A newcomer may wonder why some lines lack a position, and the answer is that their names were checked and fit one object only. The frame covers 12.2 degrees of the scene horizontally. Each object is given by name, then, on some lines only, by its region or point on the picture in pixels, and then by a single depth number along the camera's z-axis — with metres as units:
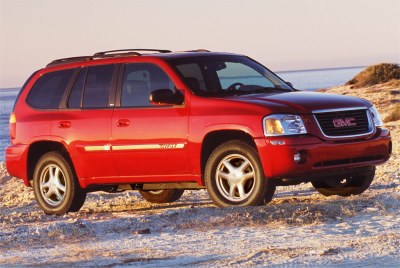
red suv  18.70
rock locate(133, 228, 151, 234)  17.66
